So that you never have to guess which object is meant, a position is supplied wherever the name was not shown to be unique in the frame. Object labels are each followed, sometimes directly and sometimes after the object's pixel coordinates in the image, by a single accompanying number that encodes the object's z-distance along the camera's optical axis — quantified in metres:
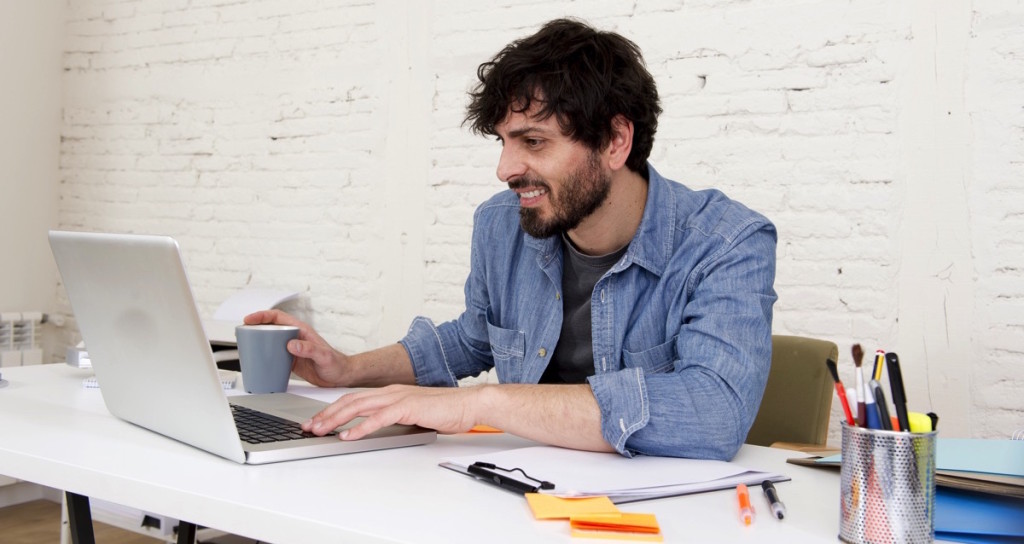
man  1.15
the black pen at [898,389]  0.80
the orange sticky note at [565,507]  0.84
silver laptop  0.95
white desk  0.81
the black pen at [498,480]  0.92
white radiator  3.53
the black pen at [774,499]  0.89
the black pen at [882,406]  0.80
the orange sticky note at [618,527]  0.80
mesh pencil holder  0.79
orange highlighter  0.86
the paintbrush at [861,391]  0.81
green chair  1.76
